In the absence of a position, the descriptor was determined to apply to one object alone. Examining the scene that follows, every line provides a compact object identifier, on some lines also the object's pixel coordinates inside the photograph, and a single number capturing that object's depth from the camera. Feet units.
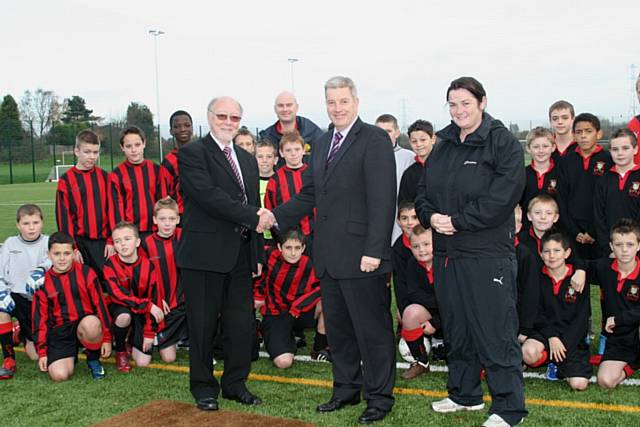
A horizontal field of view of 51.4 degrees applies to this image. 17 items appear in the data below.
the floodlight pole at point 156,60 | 137.18
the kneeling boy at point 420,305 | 16.19
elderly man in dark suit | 13.88
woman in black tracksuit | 12.10
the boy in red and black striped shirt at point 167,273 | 17.89
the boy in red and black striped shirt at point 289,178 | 19.02
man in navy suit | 13.14
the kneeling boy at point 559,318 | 15.31
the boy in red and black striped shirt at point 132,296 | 17.48
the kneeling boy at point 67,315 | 16.63
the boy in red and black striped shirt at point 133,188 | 19.16
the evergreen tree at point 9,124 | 120.03
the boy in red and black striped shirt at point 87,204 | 18.74
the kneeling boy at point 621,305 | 15.06
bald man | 22.10
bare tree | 204.23
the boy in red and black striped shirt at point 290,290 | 17.95
